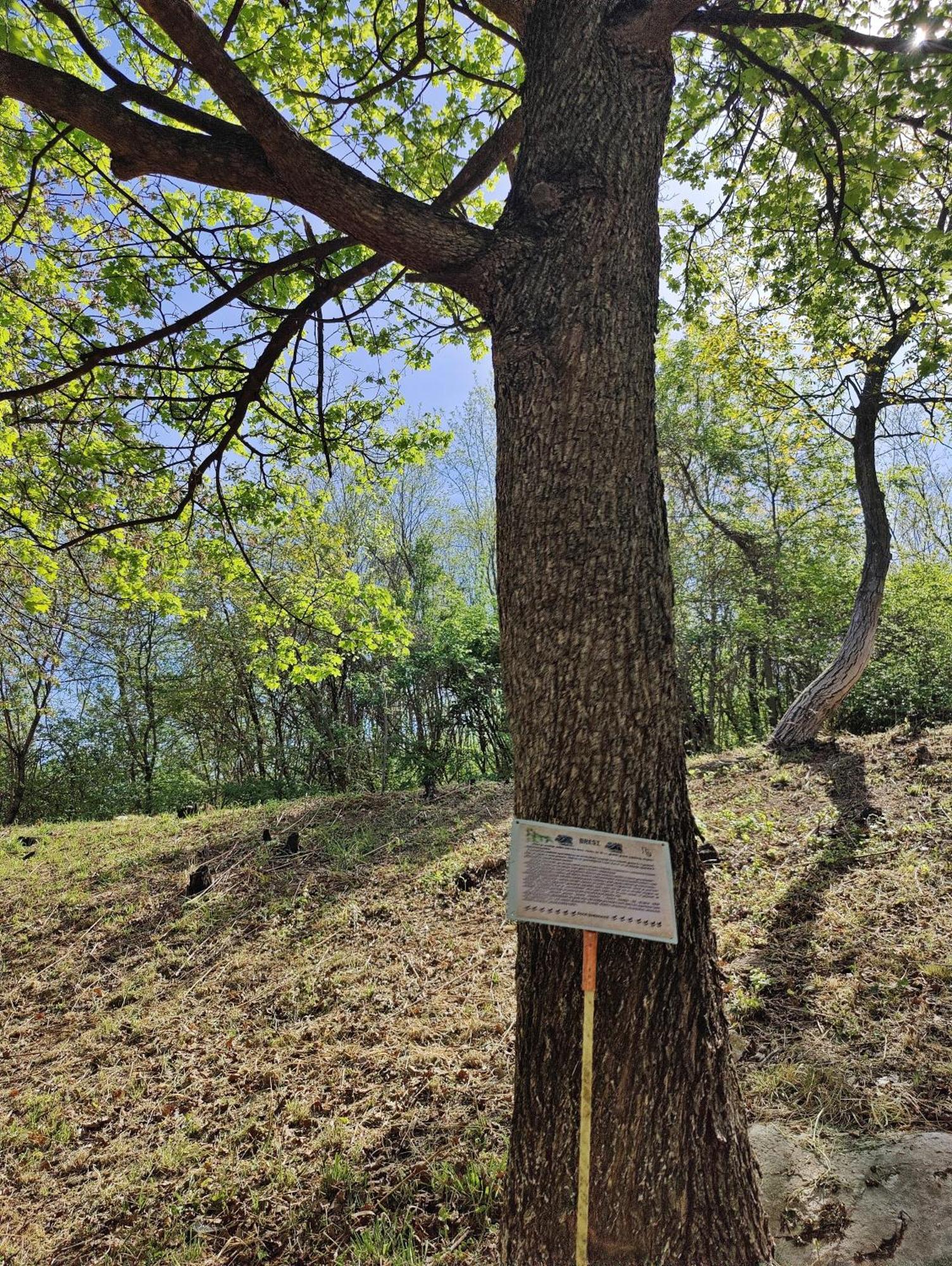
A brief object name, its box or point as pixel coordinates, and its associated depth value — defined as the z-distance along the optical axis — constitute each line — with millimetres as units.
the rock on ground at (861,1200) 1766
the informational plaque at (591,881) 1531
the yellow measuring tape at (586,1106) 1452
